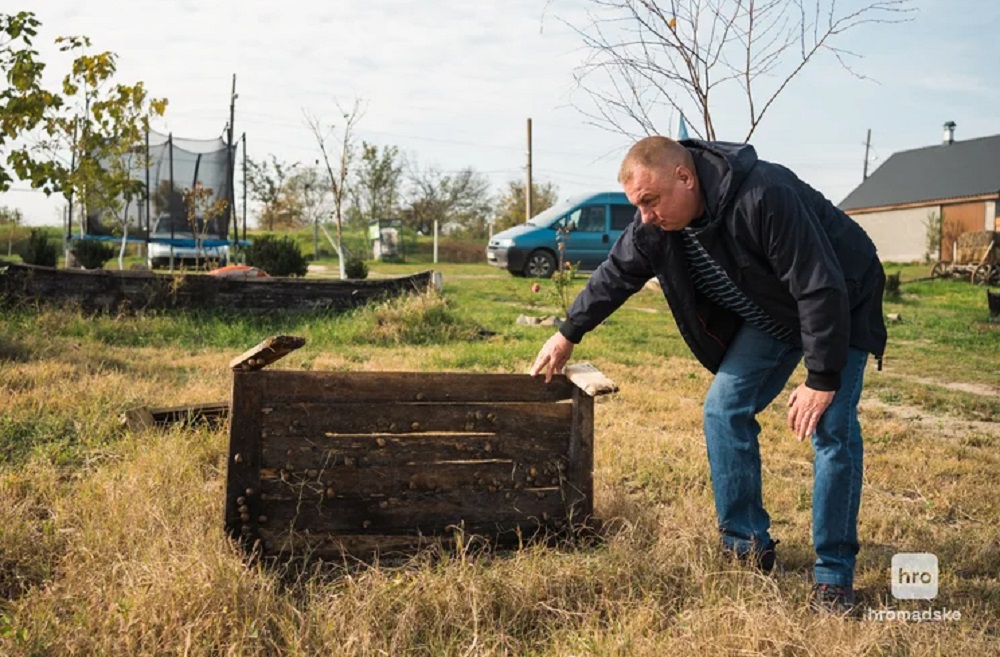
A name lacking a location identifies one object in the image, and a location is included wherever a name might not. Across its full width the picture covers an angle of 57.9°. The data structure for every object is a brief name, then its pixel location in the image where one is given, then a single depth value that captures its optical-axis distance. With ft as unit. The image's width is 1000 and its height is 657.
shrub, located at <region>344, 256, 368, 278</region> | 59.21
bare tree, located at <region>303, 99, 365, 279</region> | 67.41
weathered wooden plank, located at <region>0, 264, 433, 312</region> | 31.94
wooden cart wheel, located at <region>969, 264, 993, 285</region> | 84.17
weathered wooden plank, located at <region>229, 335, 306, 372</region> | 10.65
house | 120.06
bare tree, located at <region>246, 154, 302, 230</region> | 134.82
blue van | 68.33
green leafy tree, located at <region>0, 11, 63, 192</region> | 25.91
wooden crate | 10.84
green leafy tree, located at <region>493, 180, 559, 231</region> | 146.72
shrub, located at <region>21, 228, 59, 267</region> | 66.64
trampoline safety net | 69.72
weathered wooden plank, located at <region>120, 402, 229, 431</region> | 16.06
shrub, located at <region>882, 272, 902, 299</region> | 65.72
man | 9.33
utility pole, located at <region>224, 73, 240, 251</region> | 71.31
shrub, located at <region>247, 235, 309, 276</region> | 56.75
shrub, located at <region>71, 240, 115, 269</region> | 65.51
